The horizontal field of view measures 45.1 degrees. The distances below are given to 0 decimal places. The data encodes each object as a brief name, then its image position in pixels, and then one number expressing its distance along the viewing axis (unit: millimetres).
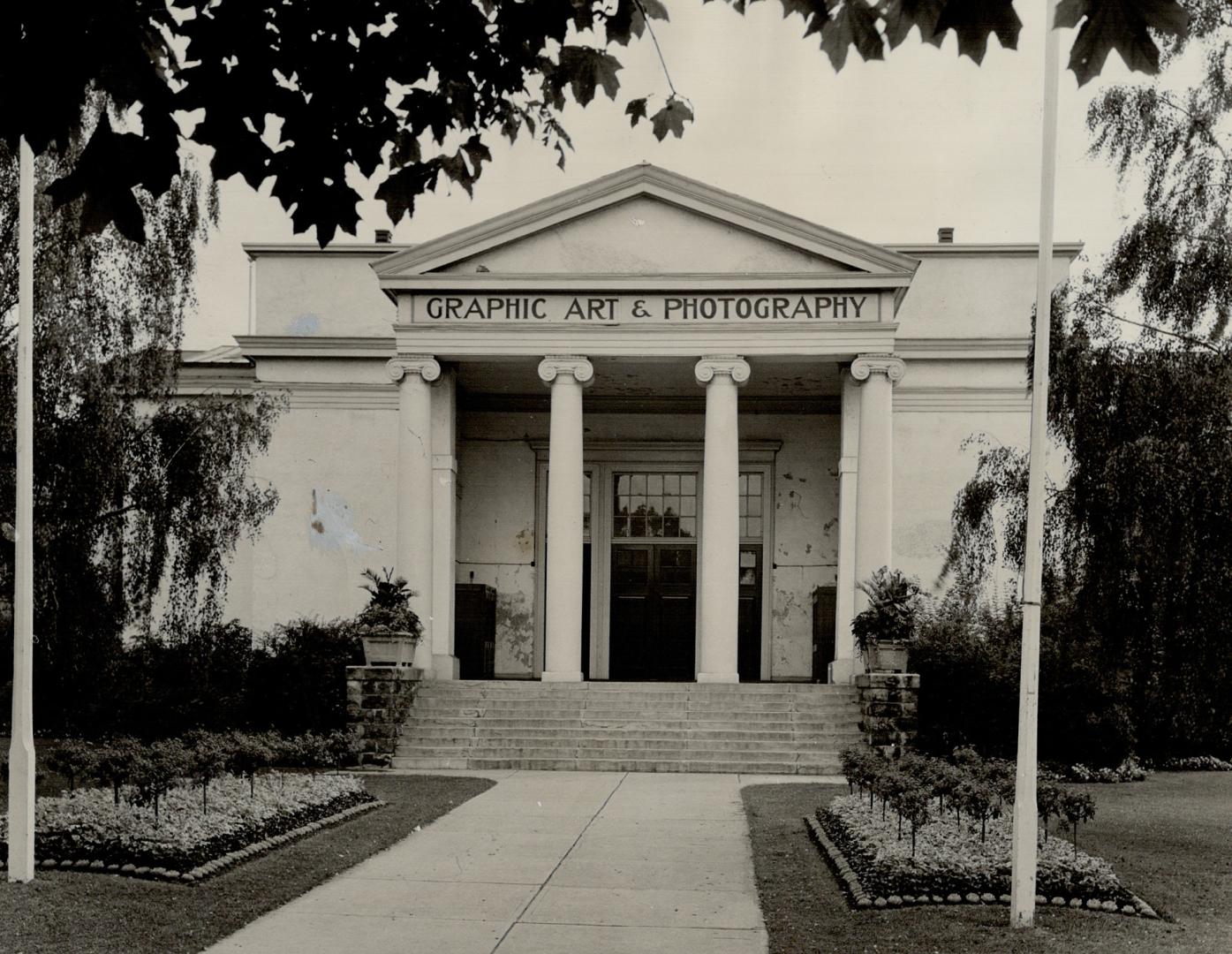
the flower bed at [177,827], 11523
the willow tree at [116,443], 19672
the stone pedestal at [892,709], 22781
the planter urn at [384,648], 23938
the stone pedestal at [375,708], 22922
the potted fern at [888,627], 23109
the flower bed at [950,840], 10789
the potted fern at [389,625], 23953
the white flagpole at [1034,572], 9719
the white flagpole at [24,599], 10508
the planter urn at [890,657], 23078
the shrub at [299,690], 24188
